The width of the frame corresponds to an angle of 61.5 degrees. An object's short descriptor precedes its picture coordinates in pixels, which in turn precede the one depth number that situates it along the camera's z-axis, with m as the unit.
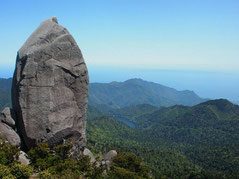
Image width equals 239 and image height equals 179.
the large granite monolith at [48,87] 20.19
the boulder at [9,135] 20.59
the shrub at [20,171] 15.17
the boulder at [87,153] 29.11
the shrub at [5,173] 13.77
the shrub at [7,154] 16.38
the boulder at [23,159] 19.02
